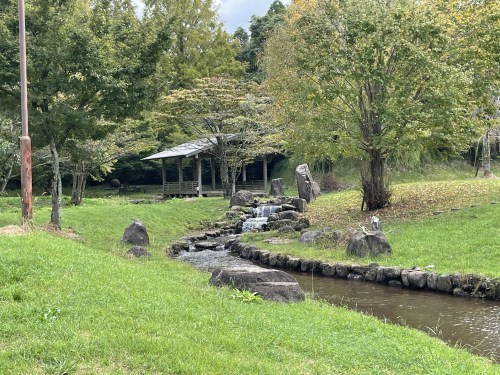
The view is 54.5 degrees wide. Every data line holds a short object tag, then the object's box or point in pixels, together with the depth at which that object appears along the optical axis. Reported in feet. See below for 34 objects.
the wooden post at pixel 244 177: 112.53
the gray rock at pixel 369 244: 39.50
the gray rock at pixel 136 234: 47.03
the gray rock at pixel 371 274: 35.99
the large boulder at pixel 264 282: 24.77
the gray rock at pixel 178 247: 51.85
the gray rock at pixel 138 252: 39.25
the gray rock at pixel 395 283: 34.54
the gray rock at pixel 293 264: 42.32
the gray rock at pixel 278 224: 58.95
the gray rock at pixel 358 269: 36.86
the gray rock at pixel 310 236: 47.70
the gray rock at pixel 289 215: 62.34
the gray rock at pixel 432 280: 32.52
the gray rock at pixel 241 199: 79.46
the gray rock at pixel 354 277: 36.90
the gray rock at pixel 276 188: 94.12
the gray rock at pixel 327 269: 38.86
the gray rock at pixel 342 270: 37.93
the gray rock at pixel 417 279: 33.16
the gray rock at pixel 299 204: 70.42
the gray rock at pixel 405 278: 33.99
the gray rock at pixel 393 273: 34.84
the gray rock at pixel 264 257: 46.01
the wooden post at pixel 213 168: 109.91
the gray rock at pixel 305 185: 78.54
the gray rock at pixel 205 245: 55.16
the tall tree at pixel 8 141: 58.95
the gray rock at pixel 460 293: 30.81
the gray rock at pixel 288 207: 70.44
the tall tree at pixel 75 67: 42.60
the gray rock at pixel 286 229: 55.27
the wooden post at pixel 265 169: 104.76
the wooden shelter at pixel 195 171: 96.78
